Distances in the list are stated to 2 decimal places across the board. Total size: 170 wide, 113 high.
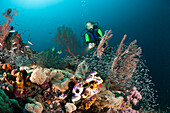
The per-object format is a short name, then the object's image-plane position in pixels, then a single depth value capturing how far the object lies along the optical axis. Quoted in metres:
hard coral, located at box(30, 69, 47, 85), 2.19
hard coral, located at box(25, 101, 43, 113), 1.55
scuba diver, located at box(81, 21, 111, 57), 4.86
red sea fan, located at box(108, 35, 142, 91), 4.75
